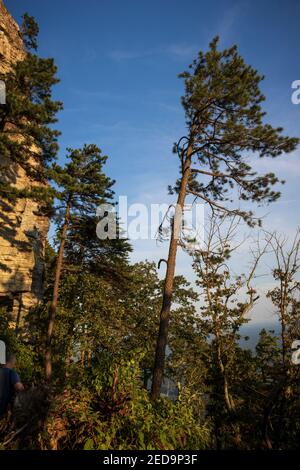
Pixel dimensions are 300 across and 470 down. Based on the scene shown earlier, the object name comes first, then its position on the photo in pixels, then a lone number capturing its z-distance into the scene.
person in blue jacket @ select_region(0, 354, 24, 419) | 4.62
